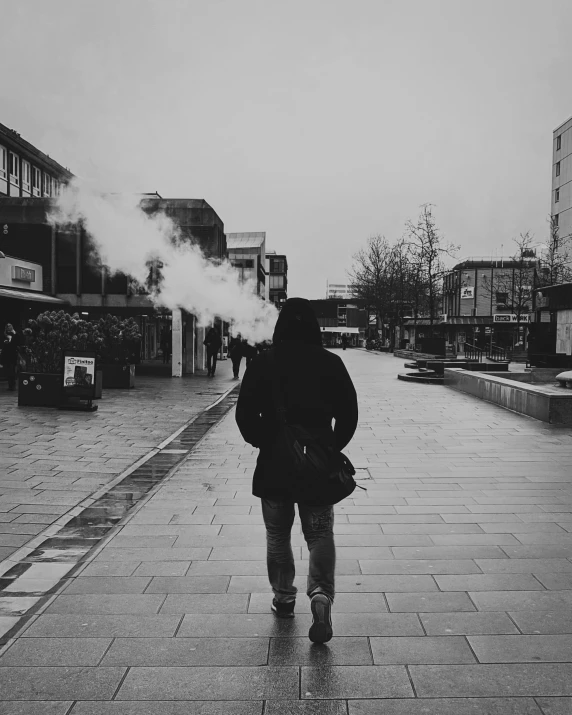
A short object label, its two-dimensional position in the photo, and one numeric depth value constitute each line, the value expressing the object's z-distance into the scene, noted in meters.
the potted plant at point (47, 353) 14.37
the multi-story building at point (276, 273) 130.62
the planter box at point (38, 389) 14.32
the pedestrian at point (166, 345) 34.31
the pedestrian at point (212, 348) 25.33
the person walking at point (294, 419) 3.70
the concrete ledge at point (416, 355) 35.25
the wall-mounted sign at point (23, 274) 24.08
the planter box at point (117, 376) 19.66
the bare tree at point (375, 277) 66.38
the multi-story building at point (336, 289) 173.82
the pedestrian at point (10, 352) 18.61
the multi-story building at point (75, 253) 26.27
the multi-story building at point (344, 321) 85.49
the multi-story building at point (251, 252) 82.71
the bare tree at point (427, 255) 46.56
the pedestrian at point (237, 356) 24.75
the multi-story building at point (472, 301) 74.38
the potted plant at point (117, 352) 19.69
